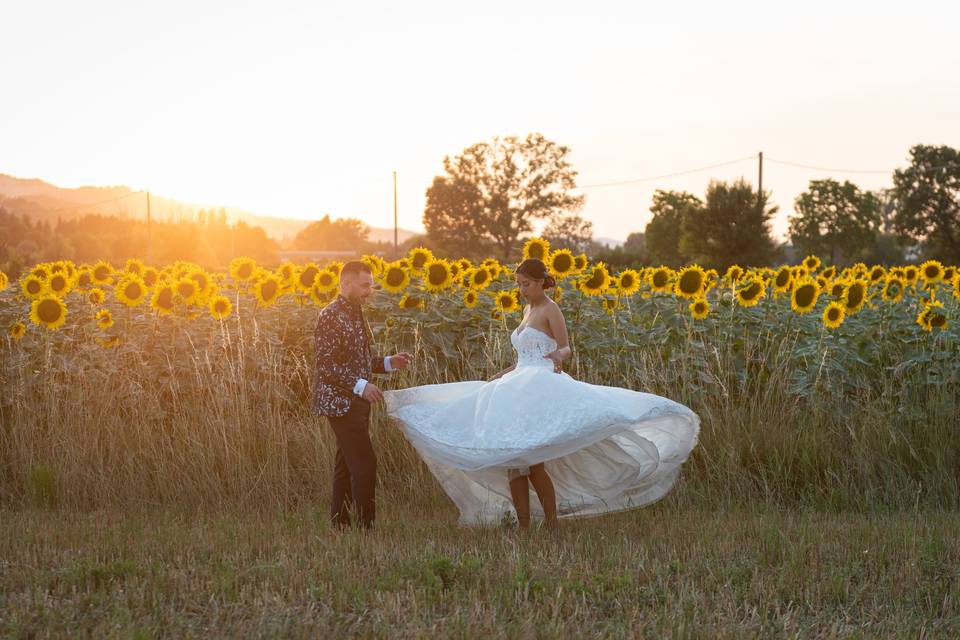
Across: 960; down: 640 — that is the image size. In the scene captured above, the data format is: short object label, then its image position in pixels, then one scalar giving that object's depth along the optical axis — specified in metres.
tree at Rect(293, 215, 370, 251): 149.26
